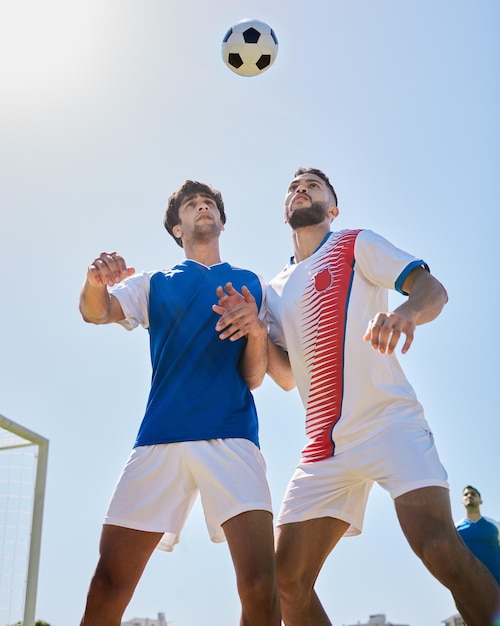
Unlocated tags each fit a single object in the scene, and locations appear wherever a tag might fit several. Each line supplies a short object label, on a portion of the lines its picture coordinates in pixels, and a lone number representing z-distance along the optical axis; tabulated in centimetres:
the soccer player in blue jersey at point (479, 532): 889
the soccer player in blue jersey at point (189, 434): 419
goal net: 877
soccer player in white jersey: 395
